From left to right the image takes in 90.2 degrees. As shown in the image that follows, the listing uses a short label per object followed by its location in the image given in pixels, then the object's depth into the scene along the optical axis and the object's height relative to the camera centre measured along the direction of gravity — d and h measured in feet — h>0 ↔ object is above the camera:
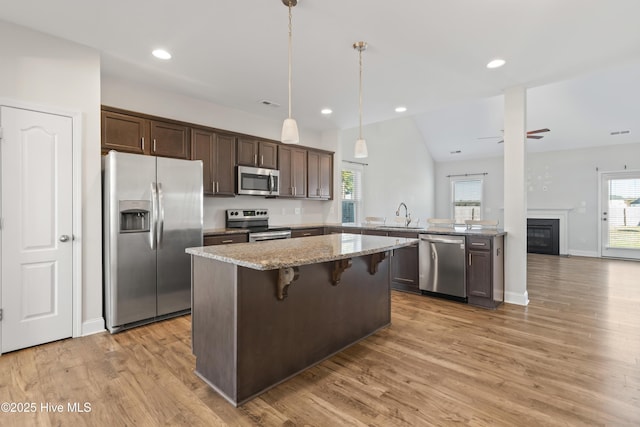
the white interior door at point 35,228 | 8.72 -0.43
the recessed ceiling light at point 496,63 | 10.75 +5.13
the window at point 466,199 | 30.22 +1.32
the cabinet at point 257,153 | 15.49 +3.02
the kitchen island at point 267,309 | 6.42 -2.24
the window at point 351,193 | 22.41 +1.37
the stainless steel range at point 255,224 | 14.98 -0.61
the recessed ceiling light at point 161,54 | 10.06 +5.10
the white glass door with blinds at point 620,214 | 23.36 -0.14
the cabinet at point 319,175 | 18.86 +2.31
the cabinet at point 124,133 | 11.32 +2.93
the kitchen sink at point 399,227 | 15.26 -0.73
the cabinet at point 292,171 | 17.35 +2.33
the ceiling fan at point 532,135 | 20.55 +5.11
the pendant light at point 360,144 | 9.68 +2.11
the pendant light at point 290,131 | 7.88 +2.02
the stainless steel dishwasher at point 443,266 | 13.12 -2.27
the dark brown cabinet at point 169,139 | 12.57 +2.98
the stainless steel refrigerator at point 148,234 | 10.19 -0.74
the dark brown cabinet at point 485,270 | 12.39 -2.31
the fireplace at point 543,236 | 25.98 -1.96
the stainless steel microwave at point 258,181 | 15.21 +1.56
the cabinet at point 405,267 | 14.60 -2.58
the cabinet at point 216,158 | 13.91 +2.47
